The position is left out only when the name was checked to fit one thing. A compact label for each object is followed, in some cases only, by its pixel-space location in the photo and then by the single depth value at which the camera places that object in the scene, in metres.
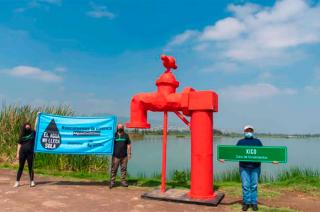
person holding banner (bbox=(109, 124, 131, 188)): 9.66
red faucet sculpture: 7.96
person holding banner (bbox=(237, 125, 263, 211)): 7.14
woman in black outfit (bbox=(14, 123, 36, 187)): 9.19
